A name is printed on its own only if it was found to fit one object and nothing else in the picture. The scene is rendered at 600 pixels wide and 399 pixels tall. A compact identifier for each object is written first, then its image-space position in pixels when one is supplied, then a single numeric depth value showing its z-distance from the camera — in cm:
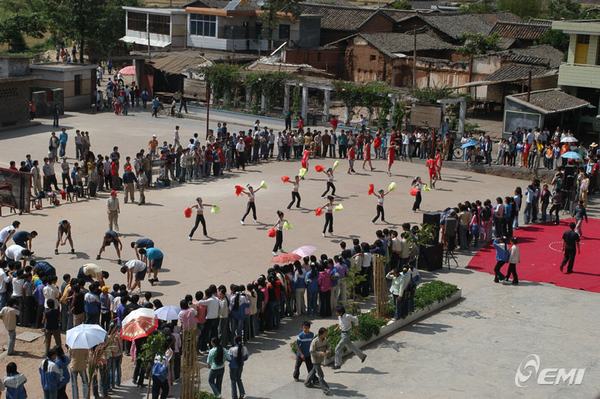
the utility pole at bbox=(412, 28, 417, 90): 5130
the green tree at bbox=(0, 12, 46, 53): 6981
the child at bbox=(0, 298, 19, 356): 1705
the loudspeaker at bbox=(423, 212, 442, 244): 2448
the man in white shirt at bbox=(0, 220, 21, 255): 2231
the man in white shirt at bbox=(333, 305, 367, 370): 1680
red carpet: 2323
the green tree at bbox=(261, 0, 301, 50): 5941
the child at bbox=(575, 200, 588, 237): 2633
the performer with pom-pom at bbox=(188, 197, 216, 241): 2489
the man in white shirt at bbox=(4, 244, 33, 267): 2088
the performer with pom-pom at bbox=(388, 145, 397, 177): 3391
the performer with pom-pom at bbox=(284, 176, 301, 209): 2809
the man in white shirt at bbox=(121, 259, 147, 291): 2014
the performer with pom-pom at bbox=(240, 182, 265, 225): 2644
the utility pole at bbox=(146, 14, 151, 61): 6325
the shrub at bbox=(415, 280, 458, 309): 2037
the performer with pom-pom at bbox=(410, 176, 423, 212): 2889
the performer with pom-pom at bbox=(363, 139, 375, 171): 3463
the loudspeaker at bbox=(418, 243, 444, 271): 2358
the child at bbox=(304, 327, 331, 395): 1591
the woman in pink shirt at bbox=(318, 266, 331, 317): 1956
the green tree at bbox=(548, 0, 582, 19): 7431
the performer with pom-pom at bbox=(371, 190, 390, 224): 2703
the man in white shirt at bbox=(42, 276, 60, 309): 1805
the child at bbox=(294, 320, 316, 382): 1609
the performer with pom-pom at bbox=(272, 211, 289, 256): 2386
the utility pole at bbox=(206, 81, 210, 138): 3997
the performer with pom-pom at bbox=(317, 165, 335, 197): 2940
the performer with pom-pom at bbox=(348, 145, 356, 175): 3397
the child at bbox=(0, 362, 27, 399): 1394
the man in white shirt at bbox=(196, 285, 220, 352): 1742
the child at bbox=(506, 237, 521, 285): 2222
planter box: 1841
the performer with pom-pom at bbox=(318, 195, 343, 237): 2558
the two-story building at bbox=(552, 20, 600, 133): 4116
